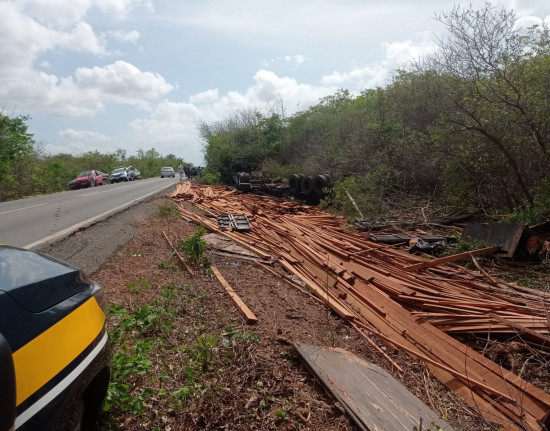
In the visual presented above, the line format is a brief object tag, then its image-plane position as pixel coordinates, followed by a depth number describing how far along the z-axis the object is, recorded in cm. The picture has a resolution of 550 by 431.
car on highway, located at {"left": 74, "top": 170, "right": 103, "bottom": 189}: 3134
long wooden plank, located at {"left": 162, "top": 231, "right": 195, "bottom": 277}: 612
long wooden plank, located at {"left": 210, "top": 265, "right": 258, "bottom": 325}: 436
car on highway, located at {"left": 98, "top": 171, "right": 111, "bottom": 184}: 3944
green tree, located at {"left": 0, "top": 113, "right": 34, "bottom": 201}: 2464
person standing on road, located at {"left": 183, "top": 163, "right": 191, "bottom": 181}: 3097
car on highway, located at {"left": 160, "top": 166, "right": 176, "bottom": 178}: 5173
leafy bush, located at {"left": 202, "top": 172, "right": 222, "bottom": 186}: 2311
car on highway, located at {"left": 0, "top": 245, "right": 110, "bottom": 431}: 140
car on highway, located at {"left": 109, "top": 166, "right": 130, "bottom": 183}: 3952
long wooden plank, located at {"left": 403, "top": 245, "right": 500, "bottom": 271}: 663
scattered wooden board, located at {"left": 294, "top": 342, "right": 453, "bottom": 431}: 288
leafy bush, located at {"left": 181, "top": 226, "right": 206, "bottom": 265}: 648
